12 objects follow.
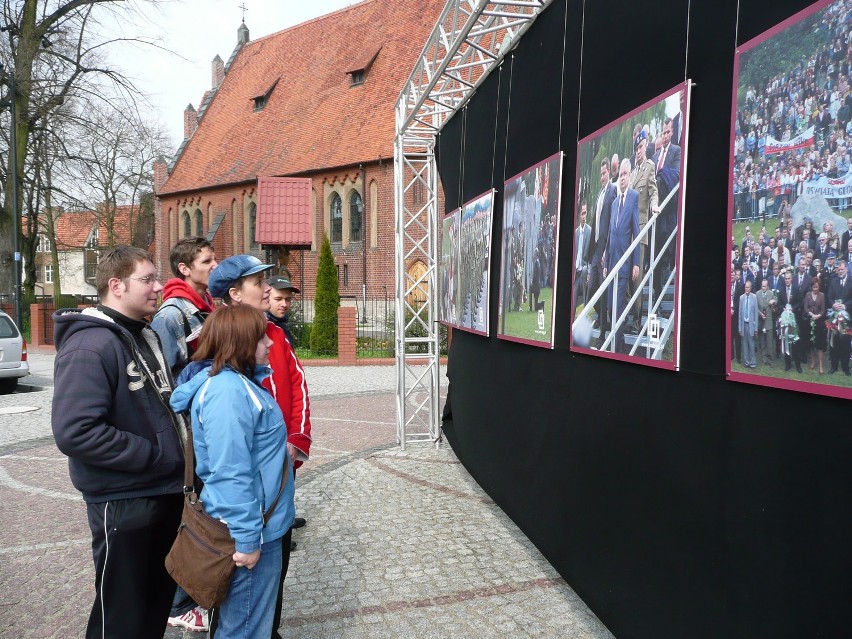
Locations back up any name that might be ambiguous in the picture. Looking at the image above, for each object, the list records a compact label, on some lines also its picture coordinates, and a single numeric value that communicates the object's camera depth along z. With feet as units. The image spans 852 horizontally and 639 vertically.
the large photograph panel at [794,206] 6.27
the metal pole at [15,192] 63.98
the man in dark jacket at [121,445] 8.41
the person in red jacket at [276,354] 11.48
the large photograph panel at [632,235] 9.09
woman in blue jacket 7.92
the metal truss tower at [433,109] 17.03
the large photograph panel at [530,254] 13.98
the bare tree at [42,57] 66.59
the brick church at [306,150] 98.73
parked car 43.14
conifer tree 66.74
